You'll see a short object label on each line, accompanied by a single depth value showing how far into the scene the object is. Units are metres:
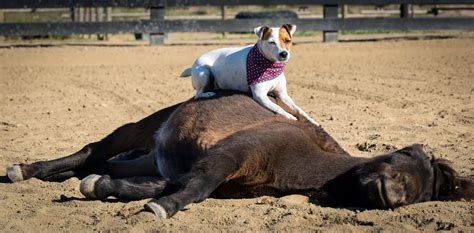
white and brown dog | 12.28
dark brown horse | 9.82
